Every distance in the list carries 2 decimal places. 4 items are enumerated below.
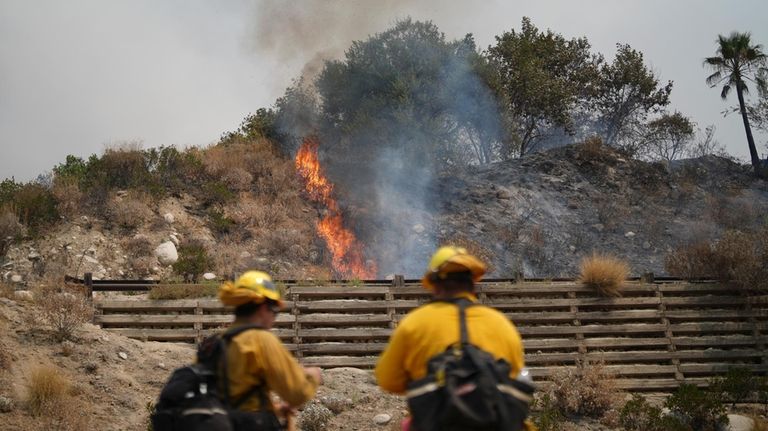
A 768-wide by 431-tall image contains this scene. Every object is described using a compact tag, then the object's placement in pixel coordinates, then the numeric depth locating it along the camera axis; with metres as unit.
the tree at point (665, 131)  35.16
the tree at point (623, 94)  34.22
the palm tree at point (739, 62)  33.69
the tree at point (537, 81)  31.84
